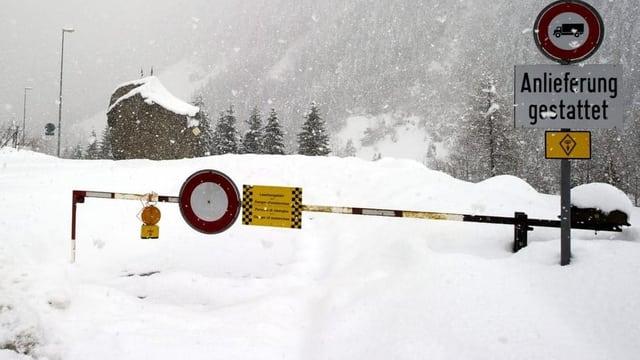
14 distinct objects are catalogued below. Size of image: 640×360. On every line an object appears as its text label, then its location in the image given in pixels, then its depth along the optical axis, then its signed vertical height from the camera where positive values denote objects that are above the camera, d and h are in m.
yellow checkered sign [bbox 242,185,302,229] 5.62 -0.23
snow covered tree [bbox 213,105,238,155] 54.16 +6.49
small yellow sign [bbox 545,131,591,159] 4.93 +0.58
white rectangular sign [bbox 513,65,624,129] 4.95 +1.14
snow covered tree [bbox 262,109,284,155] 51.53 +6.17
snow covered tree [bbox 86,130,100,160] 71.06 +5.61
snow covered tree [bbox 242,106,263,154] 52.91 +6.15
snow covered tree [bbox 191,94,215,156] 54.72 +7.43
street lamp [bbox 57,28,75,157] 30.73 +8.99
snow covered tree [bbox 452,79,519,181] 39.75 +5.59
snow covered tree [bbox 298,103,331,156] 48.44 +5.93
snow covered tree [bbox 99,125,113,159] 62.43 +5.49
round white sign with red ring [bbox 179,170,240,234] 5.64 -0.19
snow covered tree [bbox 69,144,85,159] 82.50 +5.99
